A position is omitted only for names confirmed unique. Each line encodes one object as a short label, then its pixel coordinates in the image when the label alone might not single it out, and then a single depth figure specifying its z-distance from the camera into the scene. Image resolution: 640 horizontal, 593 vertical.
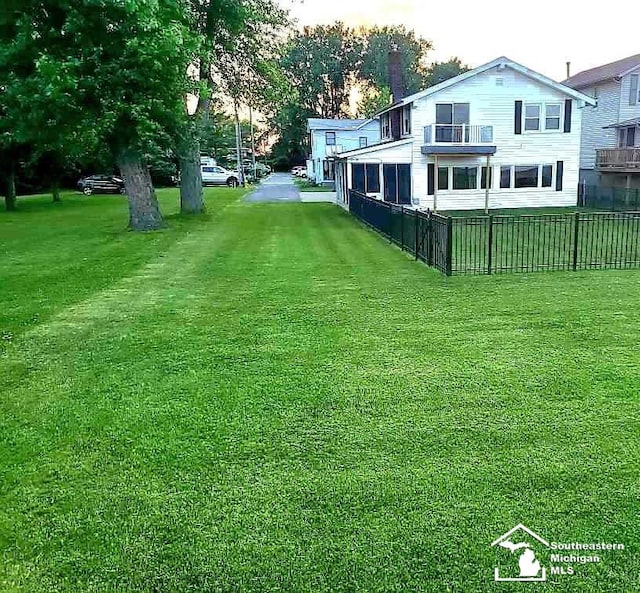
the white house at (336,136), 48.09
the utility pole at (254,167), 56.22
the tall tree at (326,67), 69.88
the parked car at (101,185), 36.28
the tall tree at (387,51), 69.56
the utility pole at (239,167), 45.94
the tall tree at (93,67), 13.56
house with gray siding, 26.41
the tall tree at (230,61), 18.20
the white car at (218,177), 45.00
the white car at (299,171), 60.75
